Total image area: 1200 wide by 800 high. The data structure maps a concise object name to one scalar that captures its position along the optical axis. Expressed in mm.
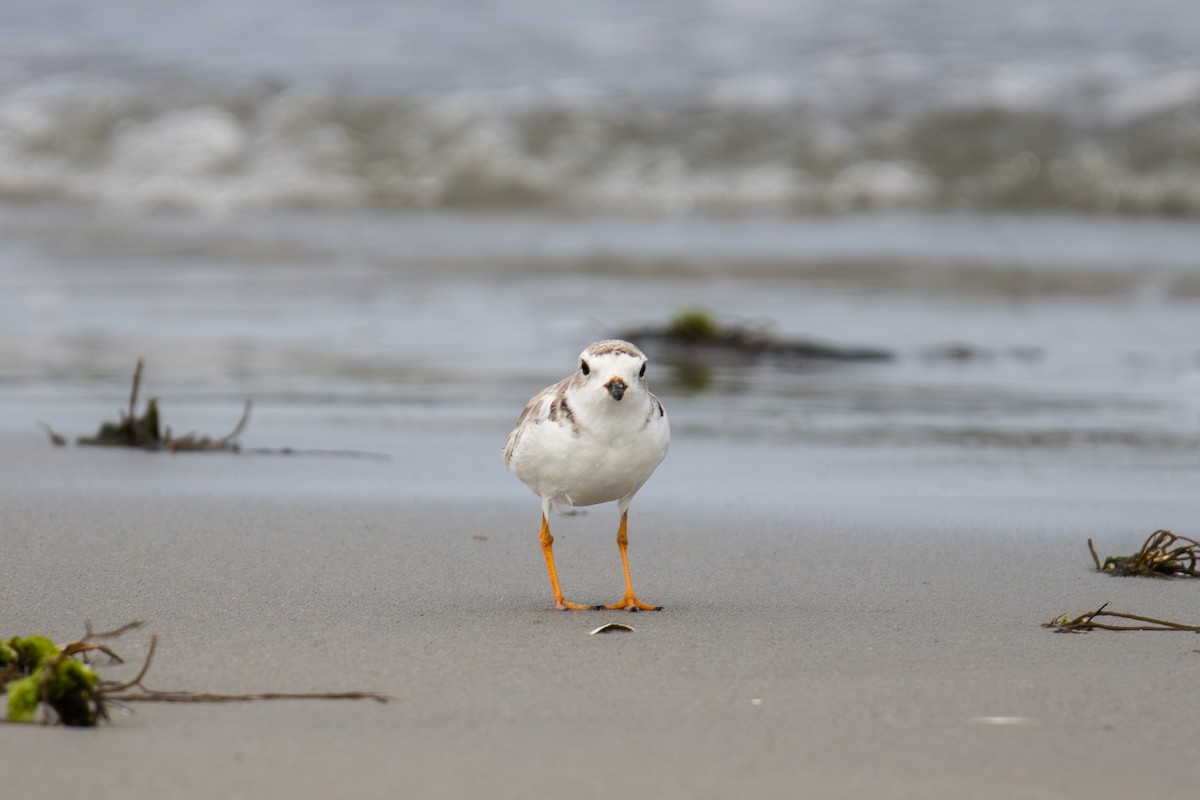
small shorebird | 7215
